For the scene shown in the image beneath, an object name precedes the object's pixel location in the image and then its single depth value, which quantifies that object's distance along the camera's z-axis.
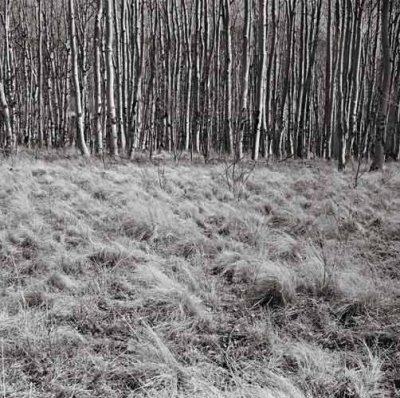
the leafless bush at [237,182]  5.67
